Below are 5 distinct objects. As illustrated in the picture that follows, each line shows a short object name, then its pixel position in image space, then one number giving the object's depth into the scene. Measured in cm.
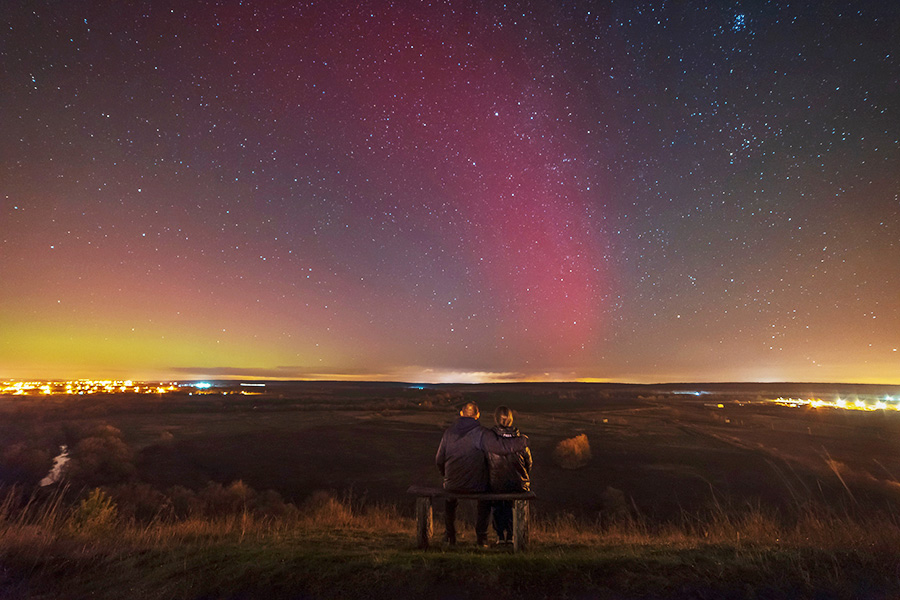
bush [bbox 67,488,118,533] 977
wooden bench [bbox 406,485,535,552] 560
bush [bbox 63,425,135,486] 1777
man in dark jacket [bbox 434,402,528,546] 595
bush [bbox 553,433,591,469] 2155
